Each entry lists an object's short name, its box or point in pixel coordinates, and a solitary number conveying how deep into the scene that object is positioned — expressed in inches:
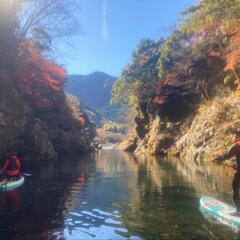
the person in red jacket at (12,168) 466.5
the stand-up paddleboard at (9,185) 431.9
